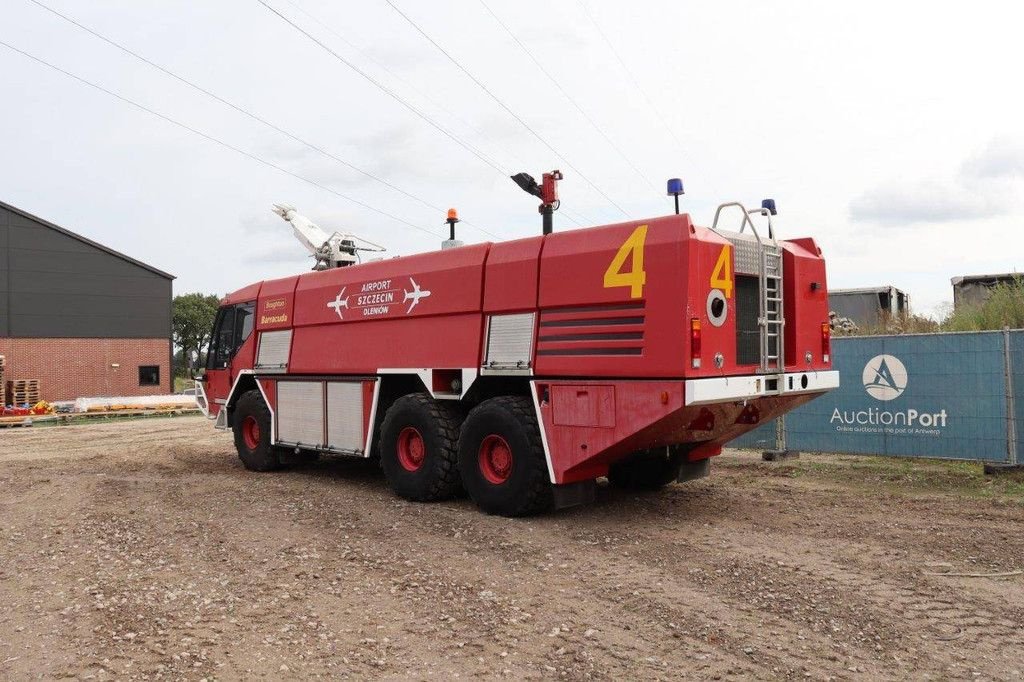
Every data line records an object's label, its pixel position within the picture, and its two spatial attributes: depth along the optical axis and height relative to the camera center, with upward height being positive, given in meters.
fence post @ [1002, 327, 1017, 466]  9.70 -0.53
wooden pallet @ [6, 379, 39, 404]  27.45 -0.53
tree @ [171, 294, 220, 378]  70.88 +5.02
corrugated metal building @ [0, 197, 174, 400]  29.50 +2.51
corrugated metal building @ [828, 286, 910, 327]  19.88 +1.70
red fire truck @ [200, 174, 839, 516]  6.87 +0.14
